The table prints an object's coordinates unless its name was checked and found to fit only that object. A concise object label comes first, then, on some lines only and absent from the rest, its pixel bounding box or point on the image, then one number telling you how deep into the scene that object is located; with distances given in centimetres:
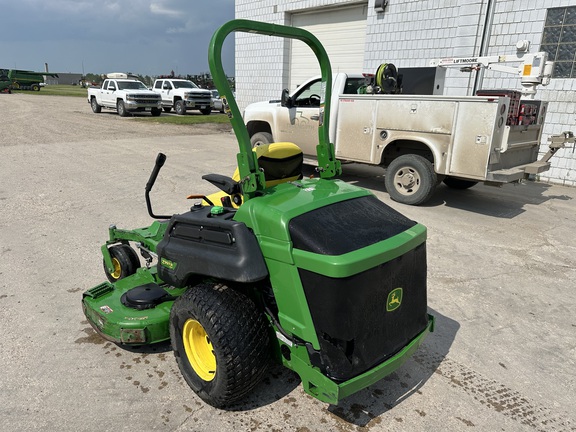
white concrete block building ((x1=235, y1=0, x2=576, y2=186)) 897
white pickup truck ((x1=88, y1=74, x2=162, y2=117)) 2097
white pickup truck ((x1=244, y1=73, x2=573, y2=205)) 617
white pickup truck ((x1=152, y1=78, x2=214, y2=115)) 2275
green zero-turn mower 218
